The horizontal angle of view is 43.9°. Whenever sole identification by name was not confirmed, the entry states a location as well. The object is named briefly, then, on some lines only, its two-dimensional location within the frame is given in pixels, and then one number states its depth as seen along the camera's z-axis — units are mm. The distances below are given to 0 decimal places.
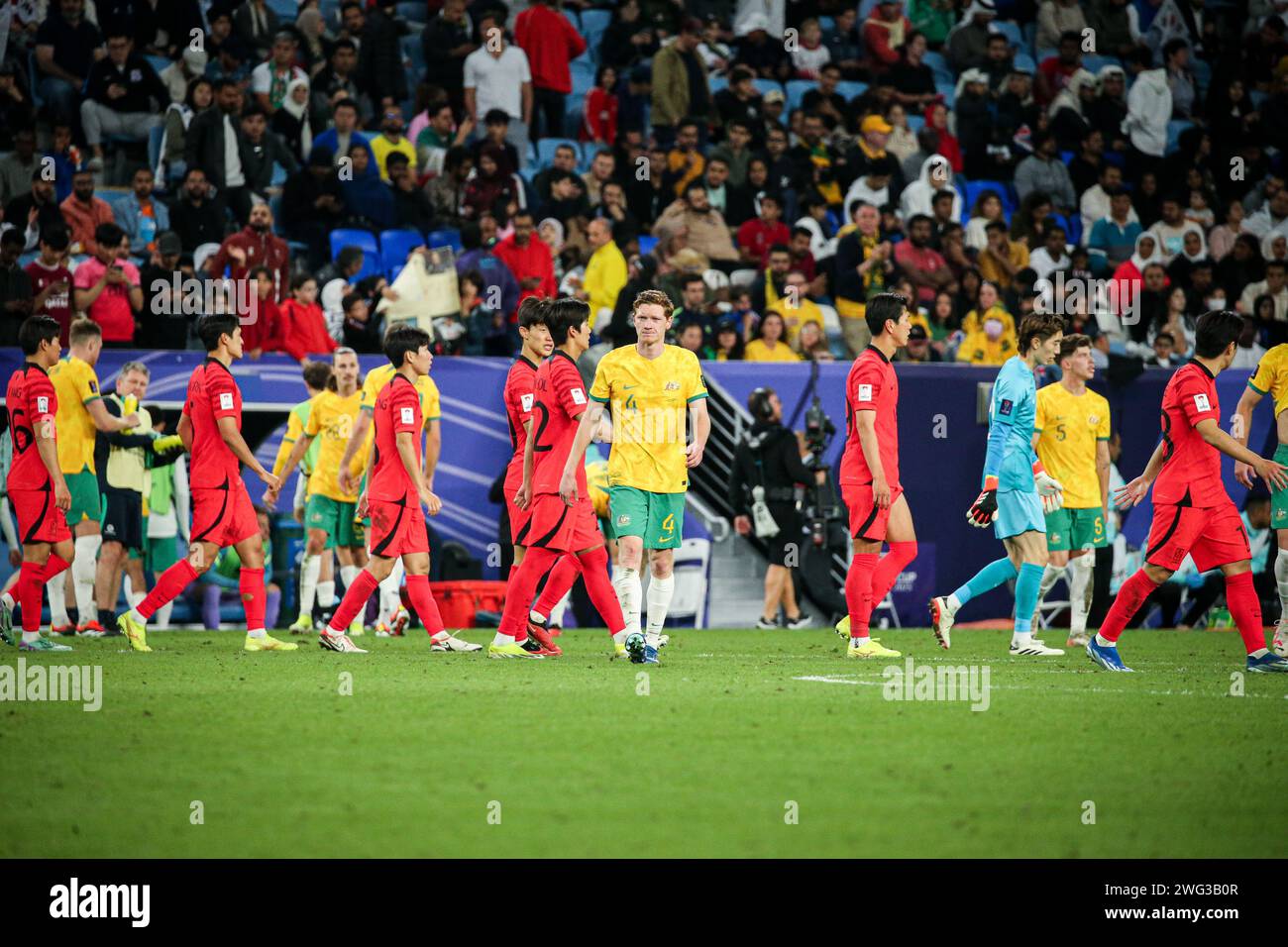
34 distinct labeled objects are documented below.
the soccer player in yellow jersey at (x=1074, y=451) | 14000
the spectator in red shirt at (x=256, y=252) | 16641
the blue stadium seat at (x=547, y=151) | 21484
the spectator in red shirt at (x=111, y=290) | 15984
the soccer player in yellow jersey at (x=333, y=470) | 14734
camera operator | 16688
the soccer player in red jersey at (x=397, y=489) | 11781
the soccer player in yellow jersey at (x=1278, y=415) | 10984
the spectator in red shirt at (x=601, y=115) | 21656
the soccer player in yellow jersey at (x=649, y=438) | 10445
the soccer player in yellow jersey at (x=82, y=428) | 12820
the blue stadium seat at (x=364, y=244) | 18672
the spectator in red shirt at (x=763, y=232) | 19984
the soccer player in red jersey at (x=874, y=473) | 11266
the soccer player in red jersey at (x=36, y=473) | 12039
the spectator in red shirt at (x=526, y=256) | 18062
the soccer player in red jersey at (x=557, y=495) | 10703
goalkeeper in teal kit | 11906
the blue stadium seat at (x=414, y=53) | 22234
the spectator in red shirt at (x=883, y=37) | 23891
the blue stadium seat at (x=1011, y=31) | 25750
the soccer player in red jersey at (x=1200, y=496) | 10172
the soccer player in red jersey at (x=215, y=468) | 11586
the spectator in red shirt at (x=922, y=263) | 19500
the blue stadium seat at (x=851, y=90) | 23922
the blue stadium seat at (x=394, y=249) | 18703
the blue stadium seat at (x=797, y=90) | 23266
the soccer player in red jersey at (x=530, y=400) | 11906
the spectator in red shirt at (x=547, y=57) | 21734
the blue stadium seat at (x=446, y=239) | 18984
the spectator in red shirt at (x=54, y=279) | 15867
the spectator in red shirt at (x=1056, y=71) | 24203
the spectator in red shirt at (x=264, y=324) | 16219
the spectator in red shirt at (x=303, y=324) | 16297
